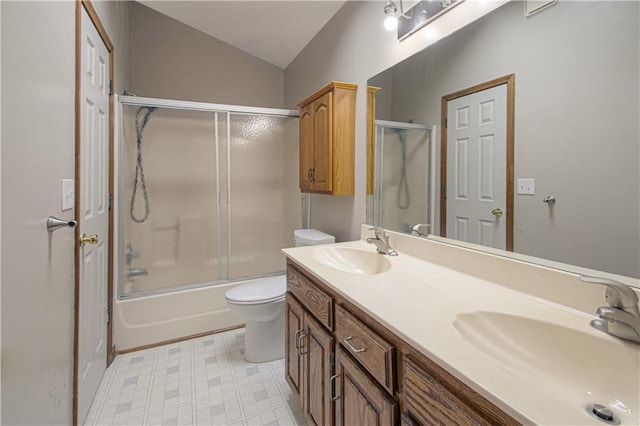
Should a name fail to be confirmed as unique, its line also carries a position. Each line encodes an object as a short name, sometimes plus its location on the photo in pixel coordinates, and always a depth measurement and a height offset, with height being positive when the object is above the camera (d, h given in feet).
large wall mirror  2.50 +0.84
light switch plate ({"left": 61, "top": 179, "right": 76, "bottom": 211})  3.80 +0.21
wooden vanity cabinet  1.93 -1.43
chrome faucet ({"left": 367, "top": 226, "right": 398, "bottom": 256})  4.89 -0.54
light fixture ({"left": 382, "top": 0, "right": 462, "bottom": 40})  4.38 +3.15
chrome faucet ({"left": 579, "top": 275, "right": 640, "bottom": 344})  2.10 -0.73
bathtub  6.88 -2.64
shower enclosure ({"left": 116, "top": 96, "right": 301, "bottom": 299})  7.55 +0.49
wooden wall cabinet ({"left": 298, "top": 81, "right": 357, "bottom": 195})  6.35 +1.60
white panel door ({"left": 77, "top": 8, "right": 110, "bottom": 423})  4.53 -0.04
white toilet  6.13 -2.23
